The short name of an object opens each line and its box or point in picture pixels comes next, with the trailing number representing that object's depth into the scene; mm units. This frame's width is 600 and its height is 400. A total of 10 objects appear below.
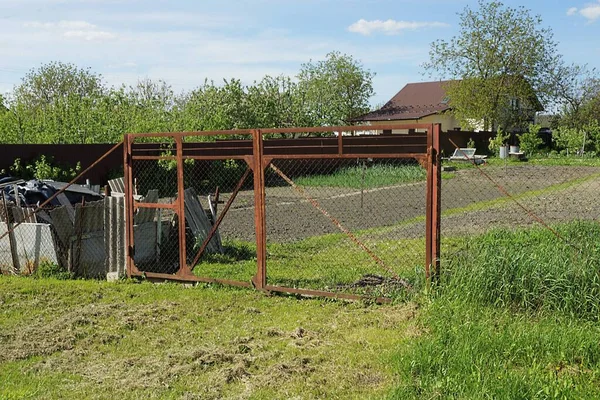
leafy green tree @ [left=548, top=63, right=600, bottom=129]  52062
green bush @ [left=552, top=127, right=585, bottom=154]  40312
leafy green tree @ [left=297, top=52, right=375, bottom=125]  54719
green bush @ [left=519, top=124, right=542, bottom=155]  39781
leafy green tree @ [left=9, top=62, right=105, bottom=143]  21234
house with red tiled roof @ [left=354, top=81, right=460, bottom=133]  54312
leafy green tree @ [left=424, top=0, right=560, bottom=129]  47781
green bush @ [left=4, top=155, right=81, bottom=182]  17219
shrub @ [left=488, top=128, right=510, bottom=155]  38625
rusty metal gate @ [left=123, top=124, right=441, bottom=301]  6621
